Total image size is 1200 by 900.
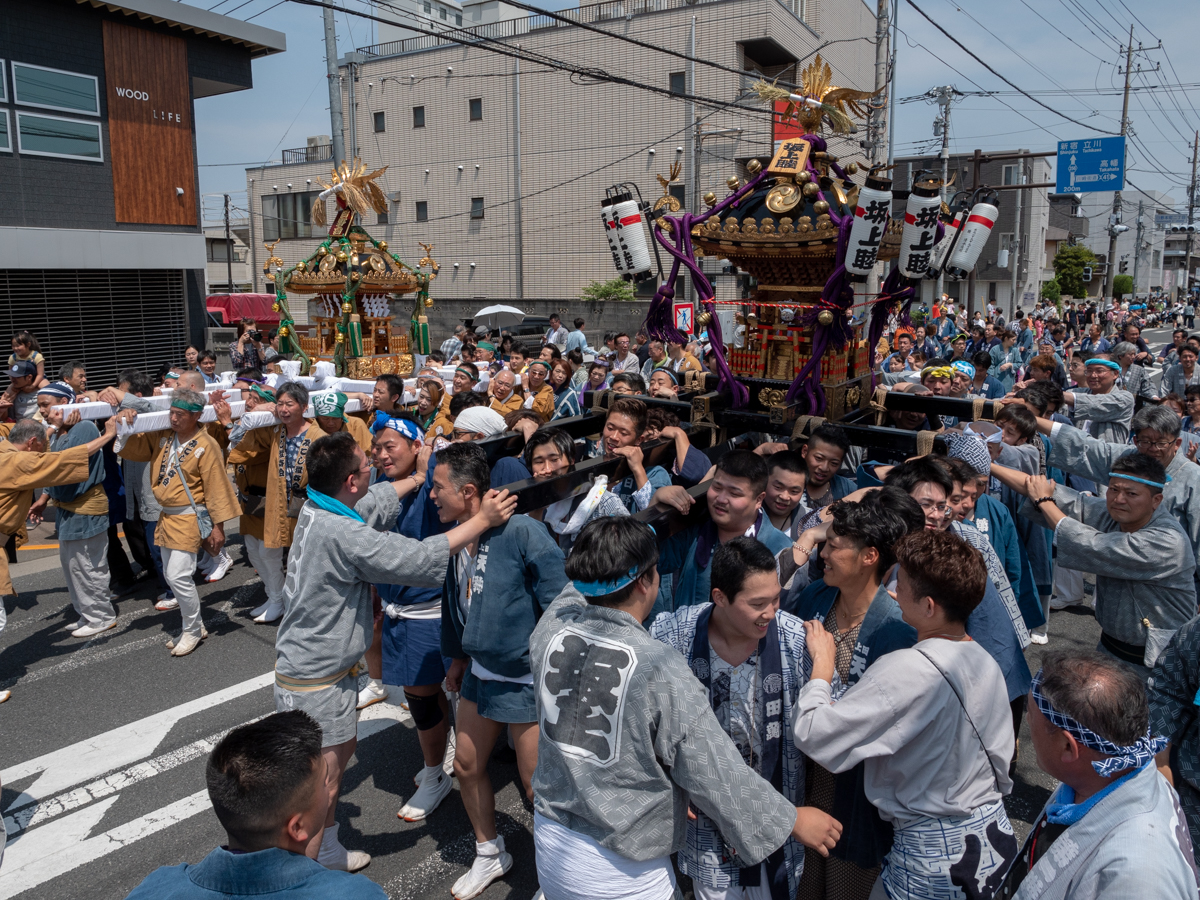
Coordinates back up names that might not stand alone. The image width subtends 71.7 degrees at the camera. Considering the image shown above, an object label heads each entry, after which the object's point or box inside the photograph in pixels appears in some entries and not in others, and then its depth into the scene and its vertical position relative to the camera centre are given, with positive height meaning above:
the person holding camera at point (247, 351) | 15.62 -0.59
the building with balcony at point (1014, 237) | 39.50 +4.16
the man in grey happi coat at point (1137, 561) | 3.54 -1.04
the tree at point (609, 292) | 26.28 +0.90
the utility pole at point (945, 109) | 21.62 +6.27
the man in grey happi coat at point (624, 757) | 2.22 -1.17
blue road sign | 18.78 +3.49
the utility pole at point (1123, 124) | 30.92 +7.24
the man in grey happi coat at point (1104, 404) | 6.95 -0.69
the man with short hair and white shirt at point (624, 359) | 11.54 -0.54
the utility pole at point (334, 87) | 14.79 +4.15
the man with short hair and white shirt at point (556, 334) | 17.97 -0.30
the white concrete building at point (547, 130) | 24.55 +6.22
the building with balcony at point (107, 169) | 13.77 +2.66
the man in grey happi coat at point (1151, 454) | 4.42 -0.78
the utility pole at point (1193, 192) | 50.97 +7.99
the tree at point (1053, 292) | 44.81 +1.52
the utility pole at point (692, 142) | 24.50 +5.22
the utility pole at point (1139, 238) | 56.28 +5.64
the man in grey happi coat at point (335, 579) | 3.27 -1.03
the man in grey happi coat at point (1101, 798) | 1.68 -1.03
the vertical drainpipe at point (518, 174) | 27.89 +4.98
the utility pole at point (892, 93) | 14.25 +4.32
